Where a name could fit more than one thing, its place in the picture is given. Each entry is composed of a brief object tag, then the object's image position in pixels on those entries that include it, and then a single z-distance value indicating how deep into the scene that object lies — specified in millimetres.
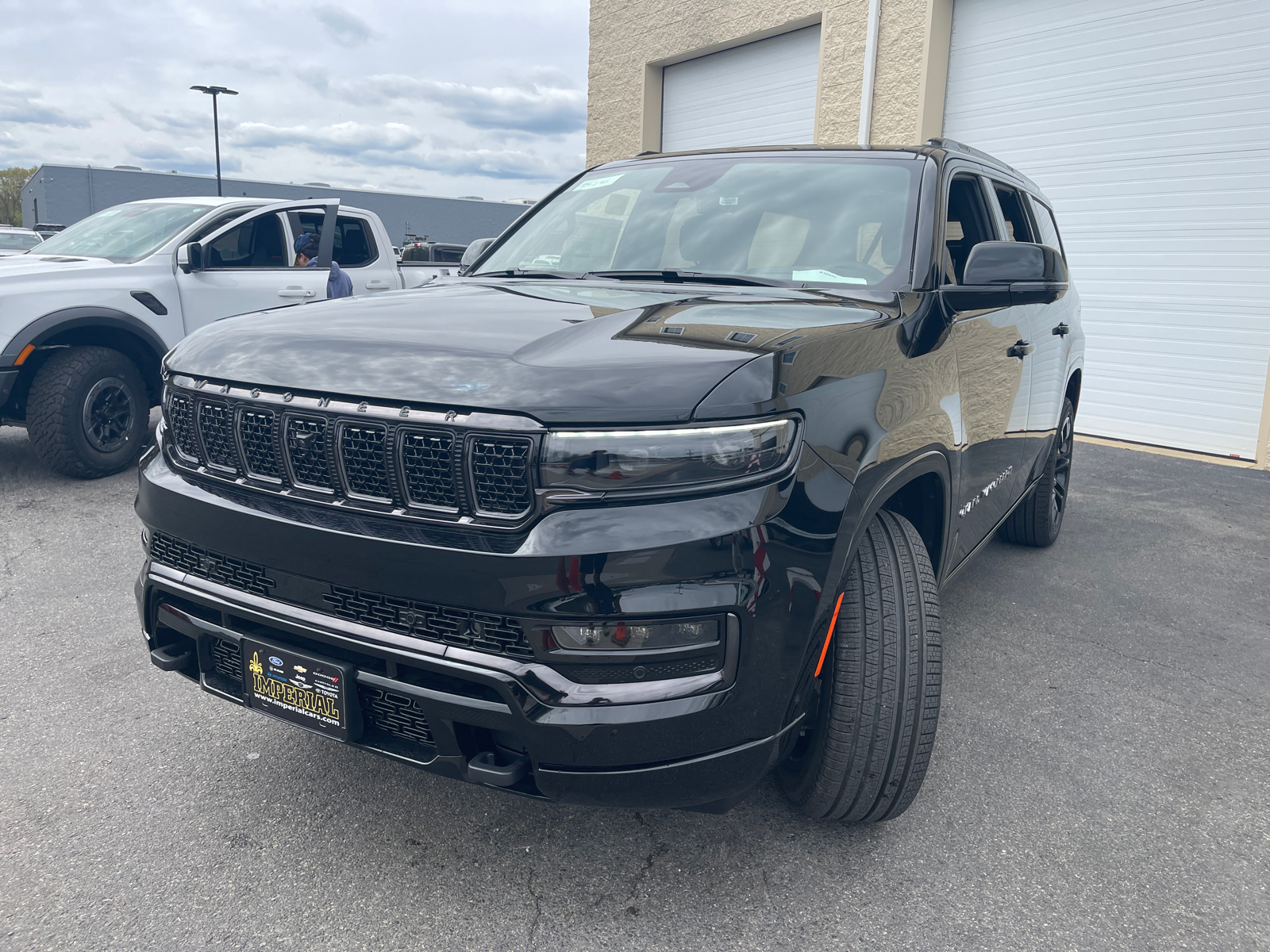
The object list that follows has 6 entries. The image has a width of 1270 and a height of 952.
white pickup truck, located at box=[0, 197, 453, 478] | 5402
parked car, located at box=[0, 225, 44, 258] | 17344
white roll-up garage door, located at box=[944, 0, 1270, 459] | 7816
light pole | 32750
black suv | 1702
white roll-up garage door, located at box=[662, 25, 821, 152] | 11219
